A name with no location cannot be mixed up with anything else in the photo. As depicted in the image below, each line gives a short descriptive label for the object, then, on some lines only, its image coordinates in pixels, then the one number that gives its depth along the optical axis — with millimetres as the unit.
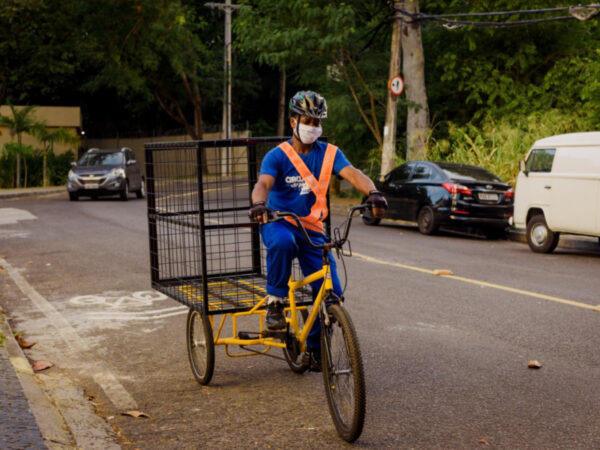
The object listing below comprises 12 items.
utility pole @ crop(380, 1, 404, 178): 23203
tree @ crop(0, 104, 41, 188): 35938
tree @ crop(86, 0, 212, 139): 39938
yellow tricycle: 4598
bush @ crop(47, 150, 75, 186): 38406
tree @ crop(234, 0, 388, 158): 25125
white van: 13352
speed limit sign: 22859
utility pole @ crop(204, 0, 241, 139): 38656
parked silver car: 27594
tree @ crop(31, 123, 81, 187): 36781
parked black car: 17141
